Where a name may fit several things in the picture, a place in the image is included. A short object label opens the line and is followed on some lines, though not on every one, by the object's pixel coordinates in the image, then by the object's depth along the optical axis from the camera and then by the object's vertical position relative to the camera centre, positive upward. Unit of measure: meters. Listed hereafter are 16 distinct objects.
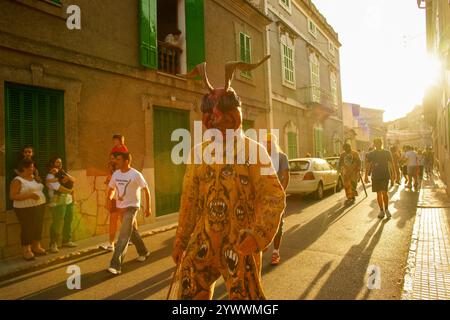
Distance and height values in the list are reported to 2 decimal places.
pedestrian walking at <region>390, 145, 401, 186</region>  13.92 +0.28
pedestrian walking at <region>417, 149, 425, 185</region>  13.52 -0.11
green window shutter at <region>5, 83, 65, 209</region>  5.88 +0.91
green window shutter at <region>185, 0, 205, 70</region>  10.02 +4.13
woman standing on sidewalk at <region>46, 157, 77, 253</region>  6.01 -0.62
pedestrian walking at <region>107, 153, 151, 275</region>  4.61 -0.49
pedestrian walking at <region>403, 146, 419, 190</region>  12.57 -0.14
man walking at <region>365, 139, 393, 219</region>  7.46 -0.21
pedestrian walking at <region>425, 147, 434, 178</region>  19.31 -0.12
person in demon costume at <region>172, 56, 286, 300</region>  2.01 -0.31
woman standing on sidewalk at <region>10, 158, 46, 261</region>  5.36 -0.51
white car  10.95 -0.46
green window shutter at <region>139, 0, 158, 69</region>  8.34 +3.45
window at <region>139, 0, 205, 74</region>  8.41 +3.65
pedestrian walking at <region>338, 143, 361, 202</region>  10.31 -0.25
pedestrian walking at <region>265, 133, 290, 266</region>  4.67 -0.07
